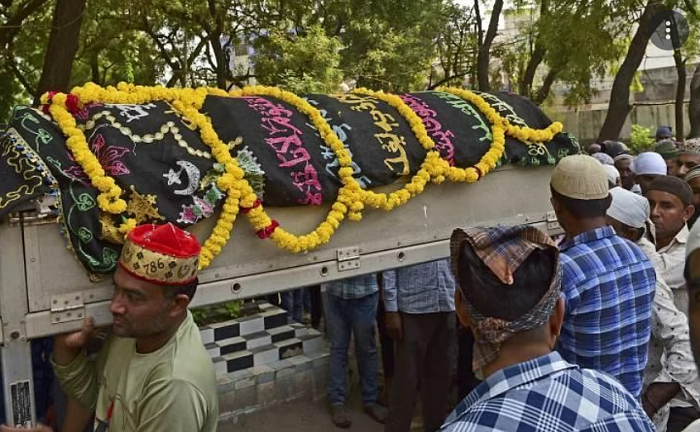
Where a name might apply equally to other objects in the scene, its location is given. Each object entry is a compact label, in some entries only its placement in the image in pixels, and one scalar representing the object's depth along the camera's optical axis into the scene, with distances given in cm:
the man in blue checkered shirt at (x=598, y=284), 220
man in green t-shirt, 186
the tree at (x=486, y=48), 1206
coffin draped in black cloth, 190
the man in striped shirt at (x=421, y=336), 384
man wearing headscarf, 128
